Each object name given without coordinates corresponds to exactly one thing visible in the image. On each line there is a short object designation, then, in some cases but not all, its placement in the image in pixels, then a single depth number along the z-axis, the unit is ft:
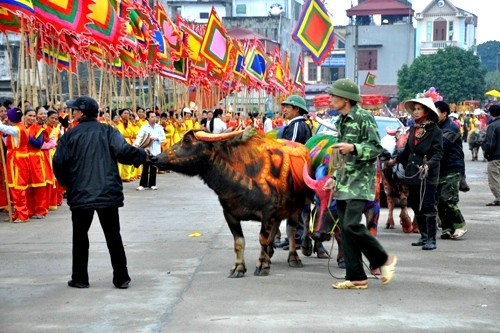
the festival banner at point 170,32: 89.45
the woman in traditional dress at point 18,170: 48.91
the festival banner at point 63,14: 53.26
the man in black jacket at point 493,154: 56.95
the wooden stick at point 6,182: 48.47
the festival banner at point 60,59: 68.36
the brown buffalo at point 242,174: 31.94
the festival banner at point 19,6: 49.01
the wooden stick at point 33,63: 56.68
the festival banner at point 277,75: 139.64
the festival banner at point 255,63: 117.60
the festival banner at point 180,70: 91.71
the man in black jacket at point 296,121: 37.17
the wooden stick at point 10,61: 57.41
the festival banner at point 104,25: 59.77
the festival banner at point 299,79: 147.33
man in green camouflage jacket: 29.25
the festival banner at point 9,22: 57.31
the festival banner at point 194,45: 97.19
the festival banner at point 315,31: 81.15
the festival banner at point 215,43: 93.03
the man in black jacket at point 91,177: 29.53
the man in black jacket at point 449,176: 41.19
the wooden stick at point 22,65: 52.01
